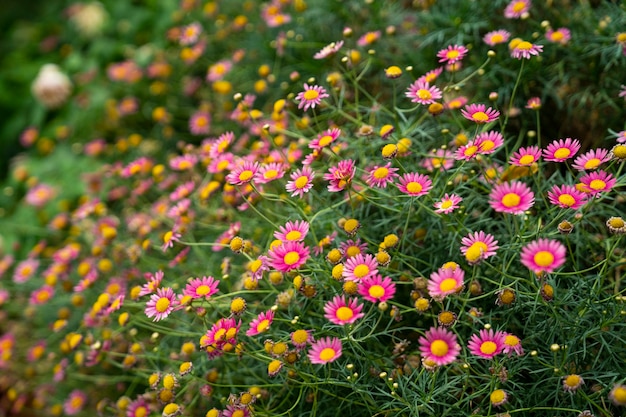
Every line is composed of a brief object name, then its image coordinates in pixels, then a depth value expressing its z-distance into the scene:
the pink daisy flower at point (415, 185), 0.80
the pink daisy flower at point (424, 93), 0.86
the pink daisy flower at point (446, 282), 0.75
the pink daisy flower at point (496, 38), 0.92
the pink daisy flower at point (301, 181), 0.83
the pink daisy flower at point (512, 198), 0.75
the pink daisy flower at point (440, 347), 0.75
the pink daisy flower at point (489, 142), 0.81
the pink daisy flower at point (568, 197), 0.77
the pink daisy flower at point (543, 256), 0.72
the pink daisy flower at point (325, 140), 0.85
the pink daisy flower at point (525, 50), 0.86
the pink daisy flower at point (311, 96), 0.88
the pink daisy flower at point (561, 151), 0.79
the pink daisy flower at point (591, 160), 0.78
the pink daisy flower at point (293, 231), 0.82
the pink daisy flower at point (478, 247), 0.75
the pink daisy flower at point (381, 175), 0.82
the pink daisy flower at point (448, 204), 0.79
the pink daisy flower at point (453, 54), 0.88
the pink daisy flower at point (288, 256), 0.79
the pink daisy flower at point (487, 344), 0.76
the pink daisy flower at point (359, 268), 0.78
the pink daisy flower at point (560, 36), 0.95
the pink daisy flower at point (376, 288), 0.76
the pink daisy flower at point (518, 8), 0.94
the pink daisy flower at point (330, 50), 0.92
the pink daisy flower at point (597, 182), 0.77
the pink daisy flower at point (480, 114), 0.82
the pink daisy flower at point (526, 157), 0.79
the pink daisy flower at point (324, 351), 0.76
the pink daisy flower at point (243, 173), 0.86
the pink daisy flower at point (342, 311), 0.77
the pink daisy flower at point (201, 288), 0.83
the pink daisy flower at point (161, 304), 0.83
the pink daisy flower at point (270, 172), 0.86
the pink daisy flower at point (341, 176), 0.81
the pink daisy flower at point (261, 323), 0.79
